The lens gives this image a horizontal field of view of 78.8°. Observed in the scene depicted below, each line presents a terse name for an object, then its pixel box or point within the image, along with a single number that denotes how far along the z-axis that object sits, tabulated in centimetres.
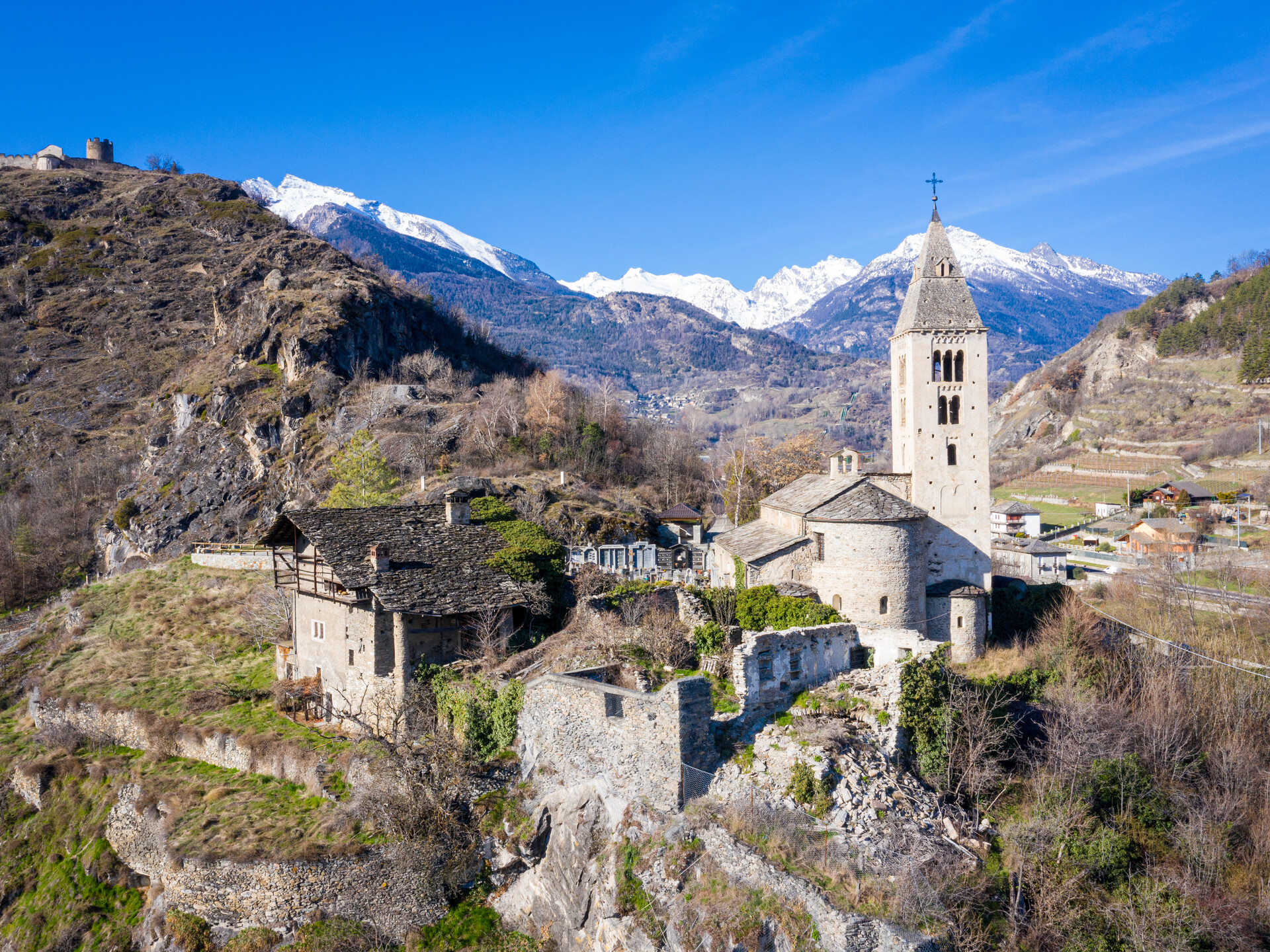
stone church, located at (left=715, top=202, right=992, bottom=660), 3209
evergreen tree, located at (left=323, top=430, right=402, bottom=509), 4519
